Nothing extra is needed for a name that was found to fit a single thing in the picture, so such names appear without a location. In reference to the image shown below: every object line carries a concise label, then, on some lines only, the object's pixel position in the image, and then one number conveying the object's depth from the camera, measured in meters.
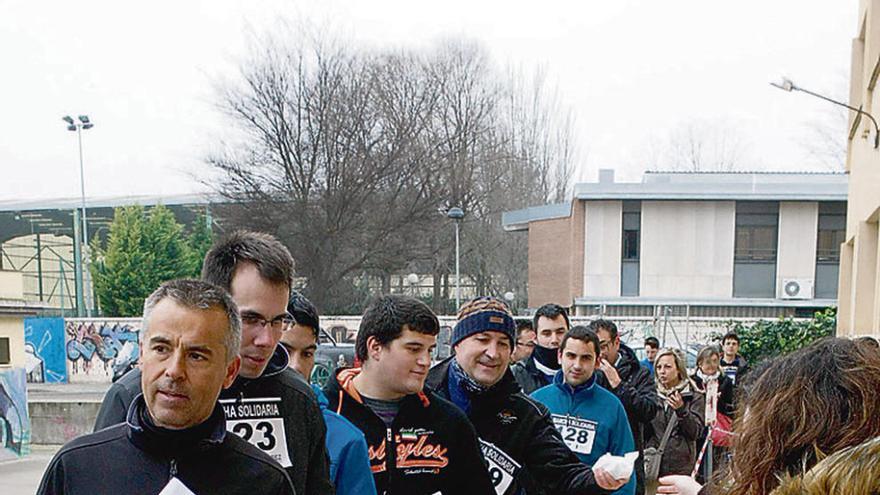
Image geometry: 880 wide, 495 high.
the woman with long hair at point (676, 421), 6.29
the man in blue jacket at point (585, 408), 4.30
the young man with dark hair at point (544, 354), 5.25
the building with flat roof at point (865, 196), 8.75
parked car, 15.09
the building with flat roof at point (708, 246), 27.75
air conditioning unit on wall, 27.94
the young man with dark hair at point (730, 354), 10.02
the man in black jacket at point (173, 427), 1.63
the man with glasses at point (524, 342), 6.26
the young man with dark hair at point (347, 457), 2.40
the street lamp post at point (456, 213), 23.39
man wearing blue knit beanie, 3.29
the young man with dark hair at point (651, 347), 10.62
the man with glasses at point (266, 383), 2.15
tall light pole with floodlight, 30.05
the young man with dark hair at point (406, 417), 2.76
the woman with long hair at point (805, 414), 1.67
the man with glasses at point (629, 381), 5.24
